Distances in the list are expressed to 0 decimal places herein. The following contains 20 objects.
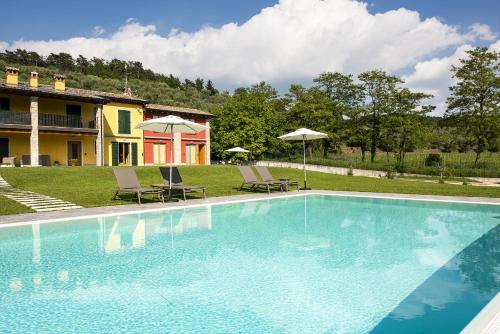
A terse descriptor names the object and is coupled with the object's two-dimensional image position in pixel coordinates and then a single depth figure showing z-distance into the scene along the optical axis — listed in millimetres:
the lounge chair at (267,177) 15658
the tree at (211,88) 75312
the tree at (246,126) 37000
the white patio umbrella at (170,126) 12475
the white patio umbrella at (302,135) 16316
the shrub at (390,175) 26094
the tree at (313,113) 38375
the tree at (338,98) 39250
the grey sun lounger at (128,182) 11705
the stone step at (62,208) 10300
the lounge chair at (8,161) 22109
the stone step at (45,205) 10770
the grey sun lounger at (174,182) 12523
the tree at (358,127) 38094
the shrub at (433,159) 30884
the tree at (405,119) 33875
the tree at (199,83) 85625
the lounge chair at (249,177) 15316
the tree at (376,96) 36719
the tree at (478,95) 29609
